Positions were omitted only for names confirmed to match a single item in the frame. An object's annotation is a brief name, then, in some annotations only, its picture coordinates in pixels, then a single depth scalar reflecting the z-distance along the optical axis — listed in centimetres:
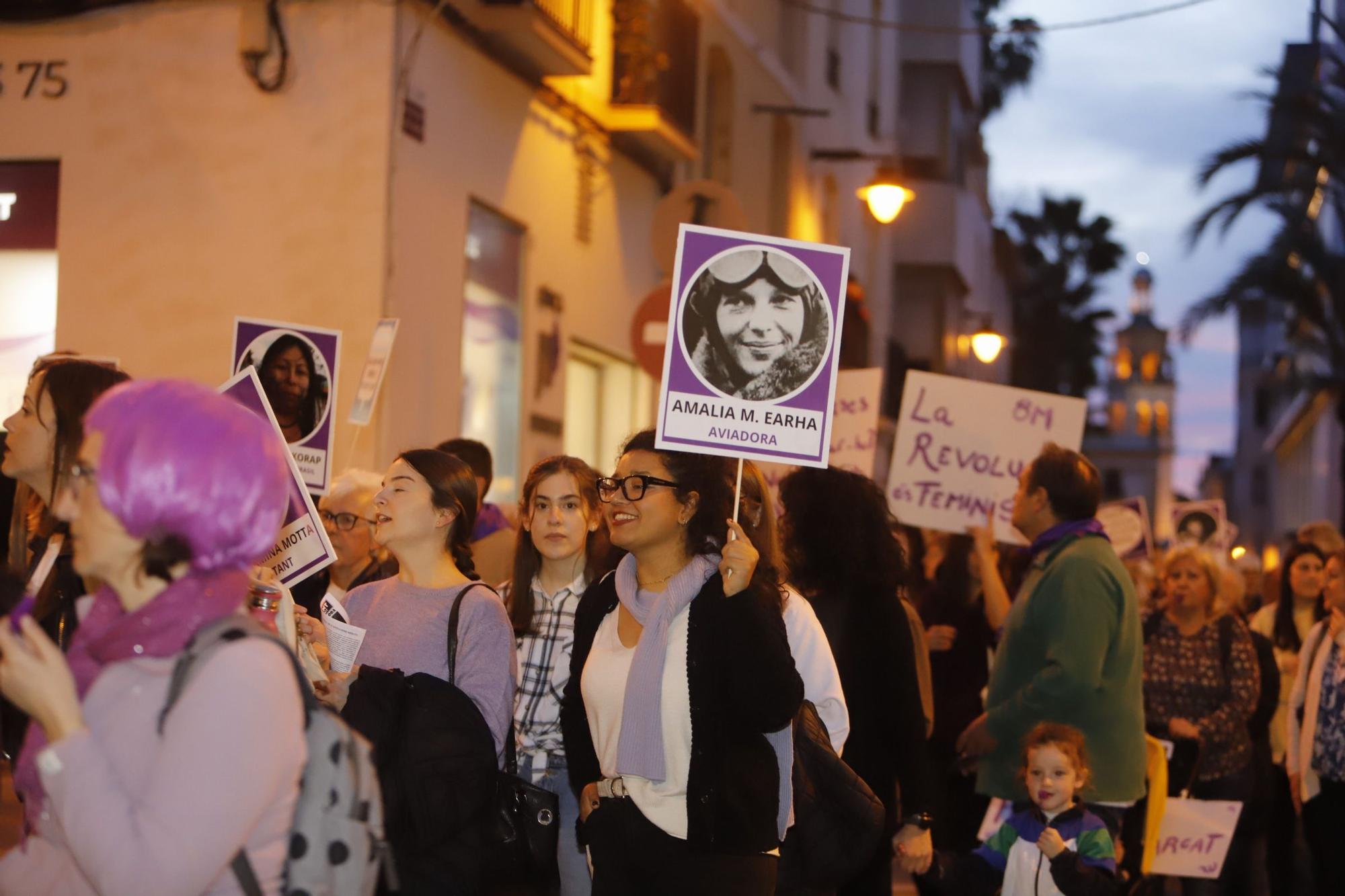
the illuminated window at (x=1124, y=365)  11938
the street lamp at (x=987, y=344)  2583
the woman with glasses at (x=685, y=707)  482
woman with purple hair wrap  299
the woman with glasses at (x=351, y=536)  715
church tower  10881
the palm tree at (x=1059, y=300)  6775
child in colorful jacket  677
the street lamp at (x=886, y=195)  1805
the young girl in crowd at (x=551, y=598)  602
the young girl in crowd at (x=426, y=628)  503
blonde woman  932
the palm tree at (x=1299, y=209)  2733
